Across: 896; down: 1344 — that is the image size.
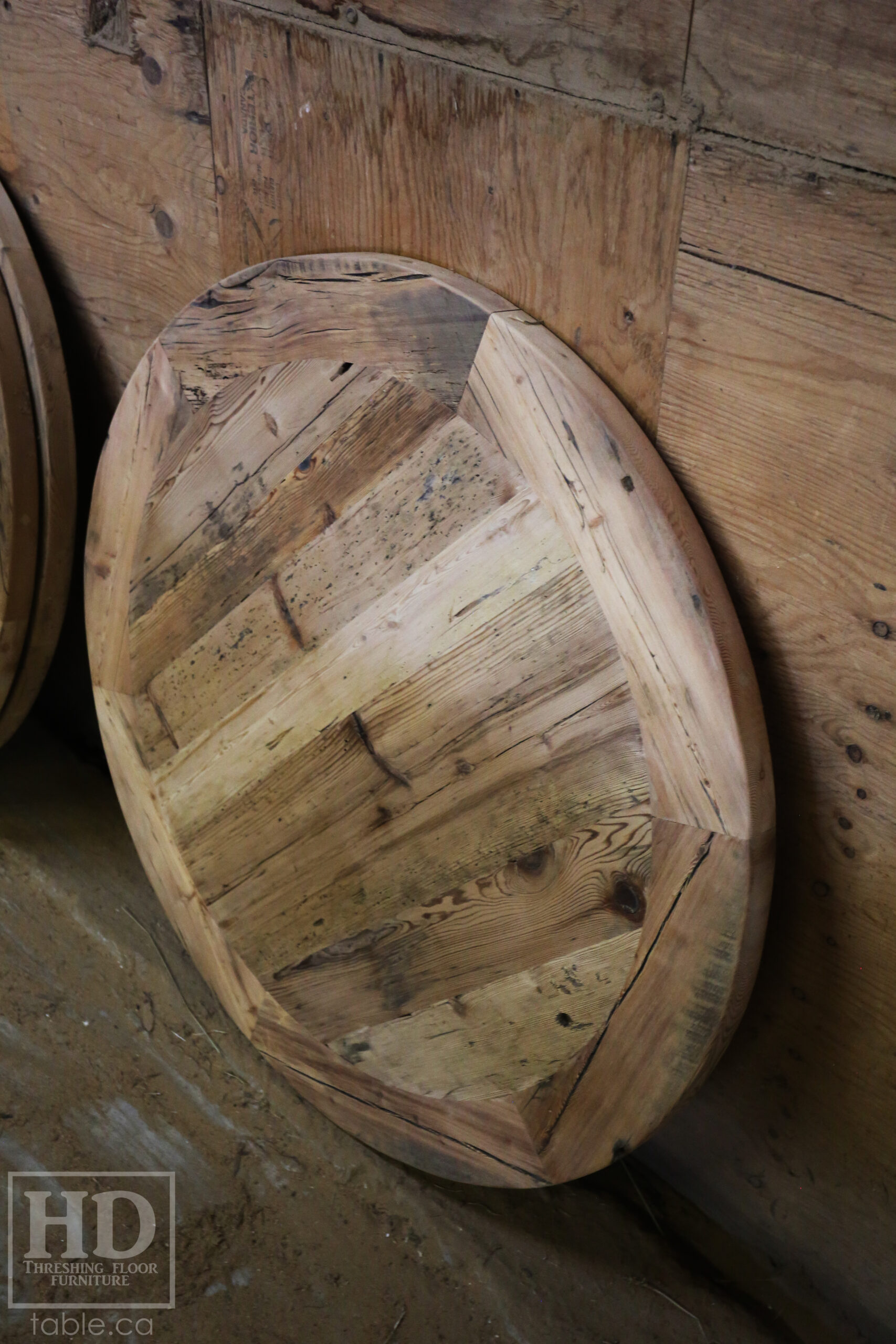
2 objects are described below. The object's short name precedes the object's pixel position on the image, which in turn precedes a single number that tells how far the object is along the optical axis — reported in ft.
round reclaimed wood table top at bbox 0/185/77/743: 5.07
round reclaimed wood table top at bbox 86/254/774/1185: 3.33
